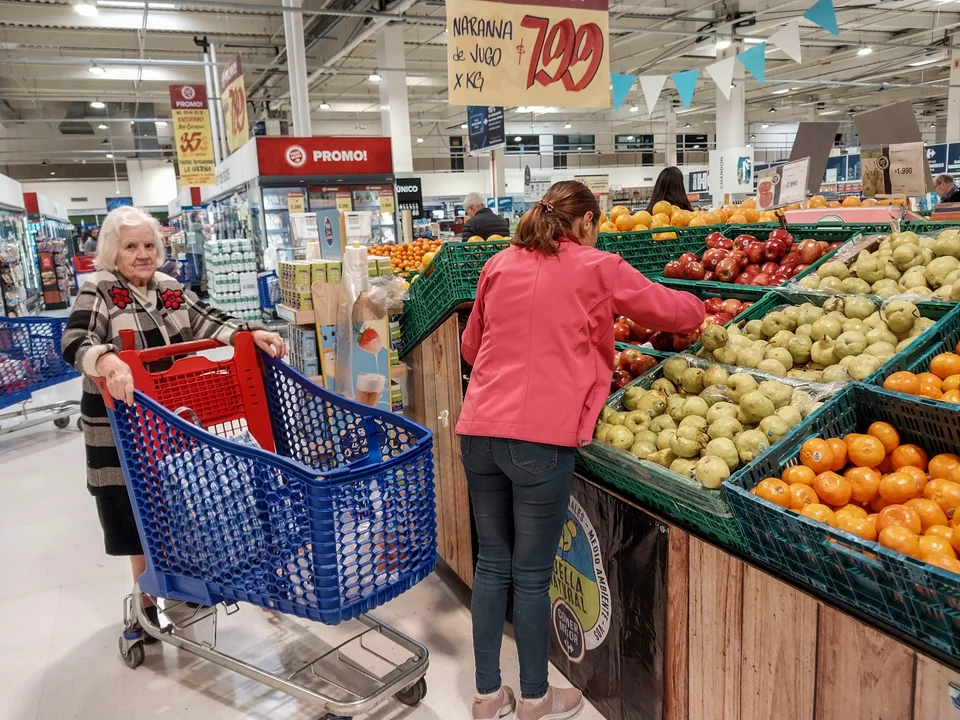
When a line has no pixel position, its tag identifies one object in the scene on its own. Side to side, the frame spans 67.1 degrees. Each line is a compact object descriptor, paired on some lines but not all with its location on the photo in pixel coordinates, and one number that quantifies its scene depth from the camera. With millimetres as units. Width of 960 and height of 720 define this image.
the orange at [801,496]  1615
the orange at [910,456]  1722
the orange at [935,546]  1367
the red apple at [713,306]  2658
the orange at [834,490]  1648
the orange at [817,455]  1724
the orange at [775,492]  1604
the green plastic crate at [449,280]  2941
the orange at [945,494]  1530
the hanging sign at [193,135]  12875
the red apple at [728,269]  2998
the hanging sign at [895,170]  3334
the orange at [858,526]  1504
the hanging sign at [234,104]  10680
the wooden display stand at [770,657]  1358
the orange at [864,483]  1670
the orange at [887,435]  1778
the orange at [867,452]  1736
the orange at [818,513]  1569
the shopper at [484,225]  6719
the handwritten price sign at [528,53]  3643
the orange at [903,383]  1847
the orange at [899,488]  1613
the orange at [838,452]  1751
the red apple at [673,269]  3127
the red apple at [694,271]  3070
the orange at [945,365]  1875
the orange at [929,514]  1502
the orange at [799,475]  1679
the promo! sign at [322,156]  10422
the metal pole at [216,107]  13981
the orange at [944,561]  1326
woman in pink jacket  1990
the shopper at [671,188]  6137
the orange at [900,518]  1480
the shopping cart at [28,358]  5434
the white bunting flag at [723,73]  8258
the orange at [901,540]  1386
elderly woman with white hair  2596
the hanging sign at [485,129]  9148
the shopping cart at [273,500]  1923
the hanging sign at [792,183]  3395
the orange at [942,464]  1633
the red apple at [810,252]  2879
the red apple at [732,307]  2615
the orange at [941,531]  1430
